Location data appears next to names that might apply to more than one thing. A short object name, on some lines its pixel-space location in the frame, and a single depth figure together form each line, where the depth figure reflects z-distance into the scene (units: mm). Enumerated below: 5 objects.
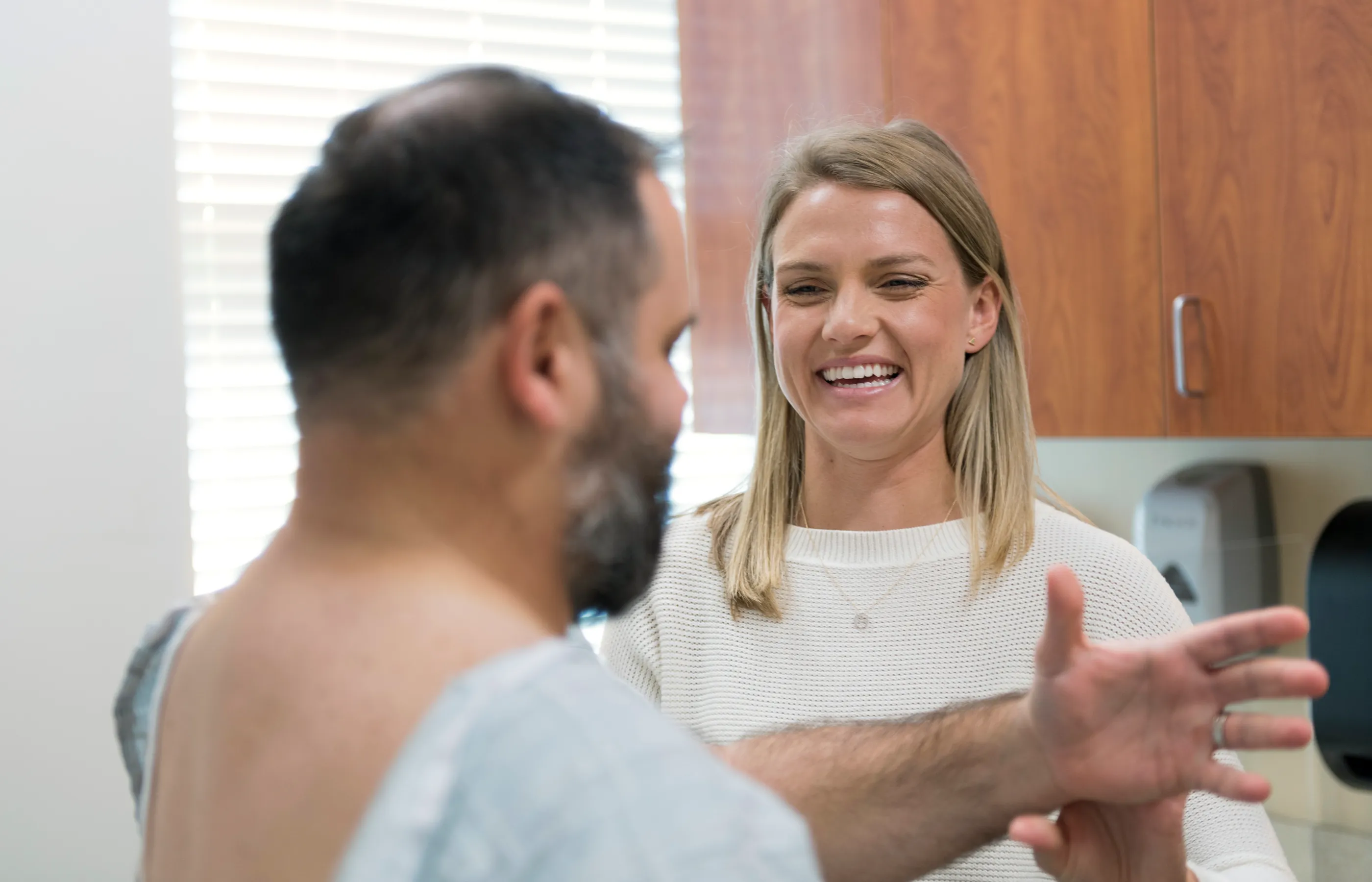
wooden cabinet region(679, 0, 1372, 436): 1607
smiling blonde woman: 1356
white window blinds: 2432
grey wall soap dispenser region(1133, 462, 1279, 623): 2193
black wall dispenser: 2002
